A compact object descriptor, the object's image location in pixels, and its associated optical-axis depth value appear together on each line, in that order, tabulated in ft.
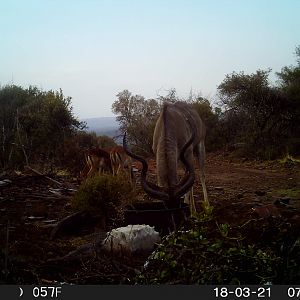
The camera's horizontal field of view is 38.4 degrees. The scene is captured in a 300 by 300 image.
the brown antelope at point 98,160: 36.73
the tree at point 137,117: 52.13
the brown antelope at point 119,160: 36.11
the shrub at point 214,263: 9.53
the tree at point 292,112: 64.31
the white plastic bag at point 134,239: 16.52
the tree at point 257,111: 65.46
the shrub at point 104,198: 21.75
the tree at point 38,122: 55.62
